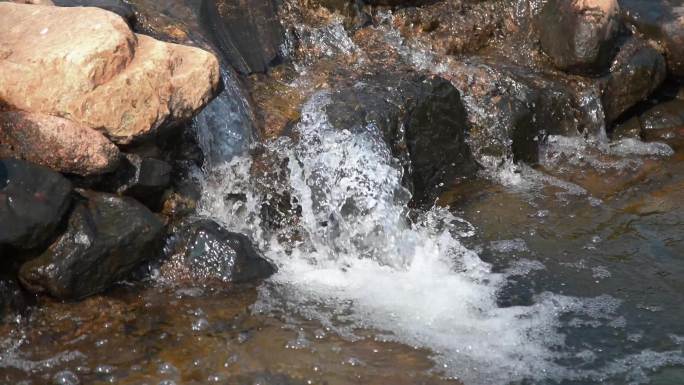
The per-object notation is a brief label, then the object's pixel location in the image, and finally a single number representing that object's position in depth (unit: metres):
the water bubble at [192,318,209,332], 4.64
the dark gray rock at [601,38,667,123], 7.70
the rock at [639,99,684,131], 7.93
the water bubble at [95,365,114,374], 4.27
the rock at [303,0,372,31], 7.41
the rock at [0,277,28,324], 4.54
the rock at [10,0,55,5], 5.57
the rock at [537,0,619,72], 7.30
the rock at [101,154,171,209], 5.07
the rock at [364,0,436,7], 7.70
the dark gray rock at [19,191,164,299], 4.66
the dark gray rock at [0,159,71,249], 4.45
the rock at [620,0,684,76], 7.95
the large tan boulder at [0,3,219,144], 4.72
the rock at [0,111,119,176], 4.71
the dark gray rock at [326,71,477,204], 6.19
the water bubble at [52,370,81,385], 4.18
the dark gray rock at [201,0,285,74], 6.55
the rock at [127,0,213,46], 6.21
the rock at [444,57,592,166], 6.92
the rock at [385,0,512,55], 7.65
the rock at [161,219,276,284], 5.12
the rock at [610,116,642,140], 7.76
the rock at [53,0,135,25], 5.85
